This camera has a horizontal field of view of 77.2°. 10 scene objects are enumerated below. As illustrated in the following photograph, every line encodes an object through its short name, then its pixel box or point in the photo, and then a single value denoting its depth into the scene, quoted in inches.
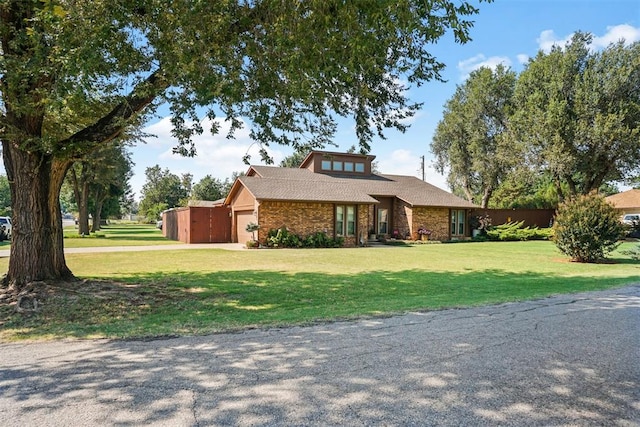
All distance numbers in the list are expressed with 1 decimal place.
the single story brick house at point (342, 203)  856.3
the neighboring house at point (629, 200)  1459.2
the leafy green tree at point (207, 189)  2218.3
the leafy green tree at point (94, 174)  1146.7
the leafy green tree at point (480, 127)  1397.6
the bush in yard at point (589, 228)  535.8
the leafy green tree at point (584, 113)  1071.0
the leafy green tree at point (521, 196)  1400.1
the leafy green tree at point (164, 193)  2519.7
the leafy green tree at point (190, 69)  226.5
